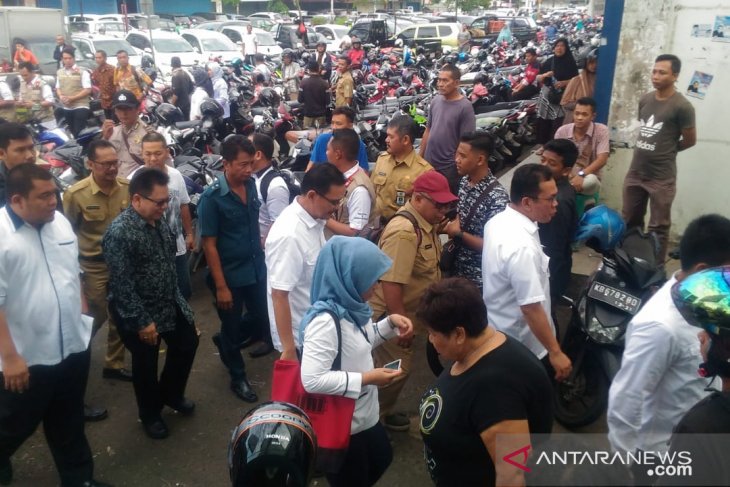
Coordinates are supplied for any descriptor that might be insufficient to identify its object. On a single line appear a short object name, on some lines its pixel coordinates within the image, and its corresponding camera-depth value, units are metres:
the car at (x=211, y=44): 20.89
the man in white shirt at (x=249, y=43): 22.91
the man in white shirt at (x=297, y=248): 3.15
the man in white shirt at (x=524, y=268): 2.90
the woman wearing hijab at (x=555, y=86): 9.02
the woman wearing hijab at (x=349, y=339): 2.43
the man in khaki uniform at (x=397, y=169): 4.66
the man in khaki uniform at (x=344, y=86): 11.62
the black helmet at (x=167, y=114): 9.52
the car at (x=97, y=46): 17.78
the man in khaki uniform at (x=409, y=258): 3.33
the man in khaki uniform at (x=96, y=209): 4.00
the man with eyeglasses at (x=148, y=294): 3.37
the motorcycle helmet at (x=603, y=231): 3.83
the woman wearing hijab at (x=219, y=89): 11.12
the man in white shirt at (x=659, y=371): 2.18
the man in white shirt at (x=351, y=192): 4.19
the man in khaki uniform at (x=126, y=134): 5.52
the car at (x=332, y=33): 26.28
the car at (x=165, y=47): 19.05
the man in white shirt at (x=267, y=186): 4.46
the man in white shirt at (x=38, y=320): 2.87
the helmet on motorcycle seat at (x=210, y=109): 9.45
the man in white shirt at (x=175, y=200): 4.53
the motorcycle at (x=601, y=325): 3.47
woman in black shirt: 1.99
